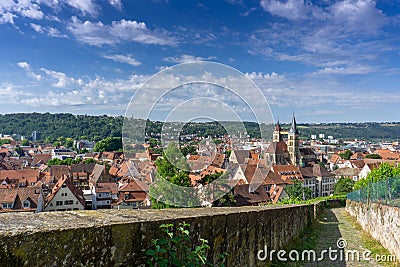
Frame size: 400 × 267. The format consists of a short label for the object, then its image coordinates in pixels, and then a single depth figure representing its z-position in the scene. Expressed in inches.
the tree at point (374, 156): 4537.4
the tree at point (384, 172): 1660.9
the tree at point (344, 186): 2381.9
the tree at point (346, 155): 5249.0
